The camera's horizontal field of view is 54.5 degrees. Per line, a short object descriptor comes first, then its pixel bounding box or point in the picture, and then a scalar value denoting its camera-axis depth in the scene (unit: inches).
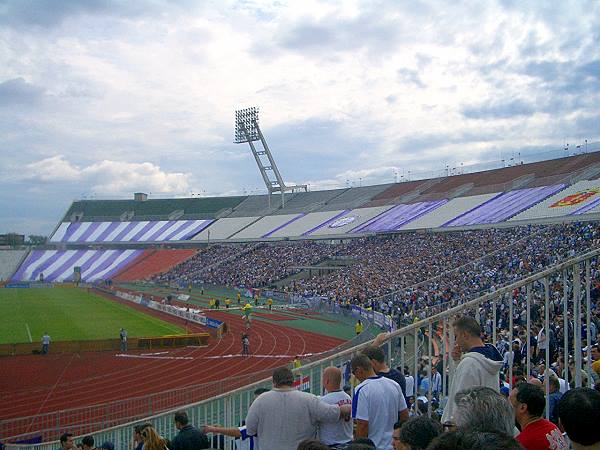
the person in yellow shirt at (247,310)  1143.3
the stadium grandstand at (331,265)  354.0
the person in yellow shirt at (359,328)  1047.0
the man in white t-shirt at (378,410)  177.2
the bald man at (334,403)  184.5
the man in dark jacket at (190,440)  212.2
